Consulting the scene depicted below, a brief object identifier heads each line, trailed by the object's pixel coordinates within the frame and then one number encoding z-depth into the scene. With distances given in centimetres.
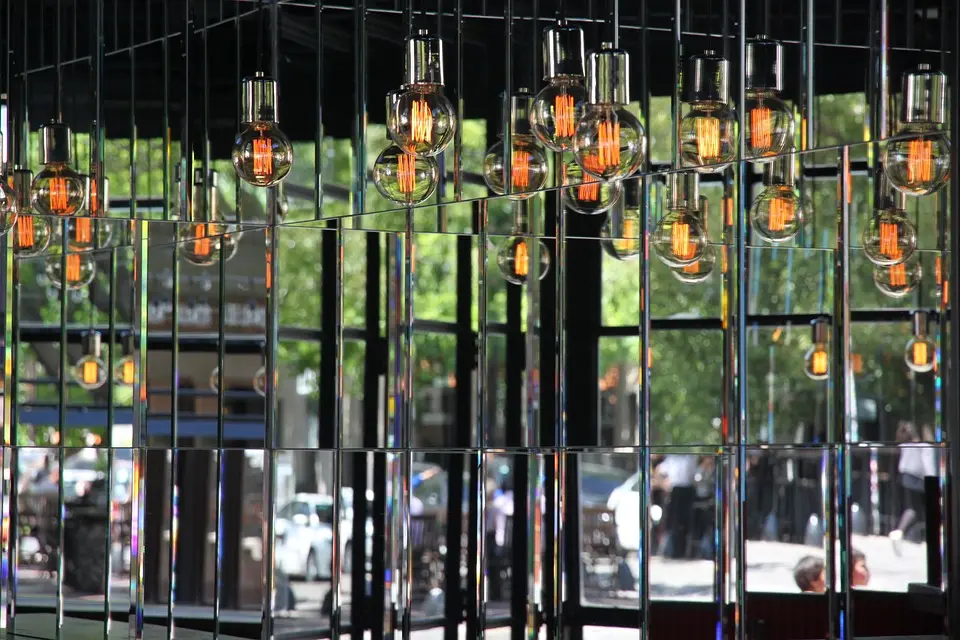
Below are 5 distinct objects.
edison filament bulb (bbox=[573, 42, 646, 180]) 664
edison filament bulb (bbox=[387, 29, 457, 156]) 793
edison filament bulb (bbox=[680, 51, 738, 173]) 805
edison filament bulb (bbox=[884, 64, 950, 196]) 810
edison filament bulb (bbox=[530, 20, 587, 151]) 766
